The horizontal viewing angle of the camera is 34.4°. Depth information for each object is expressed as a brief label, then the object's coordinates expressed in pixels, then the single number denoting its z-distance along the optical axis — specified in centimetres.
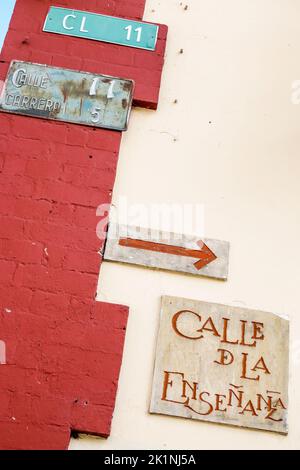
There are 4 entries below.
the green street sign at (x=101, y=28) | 264
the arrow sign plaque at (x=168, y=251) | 206
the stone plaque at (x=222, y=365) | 181
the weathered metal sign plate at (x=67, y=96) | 237
